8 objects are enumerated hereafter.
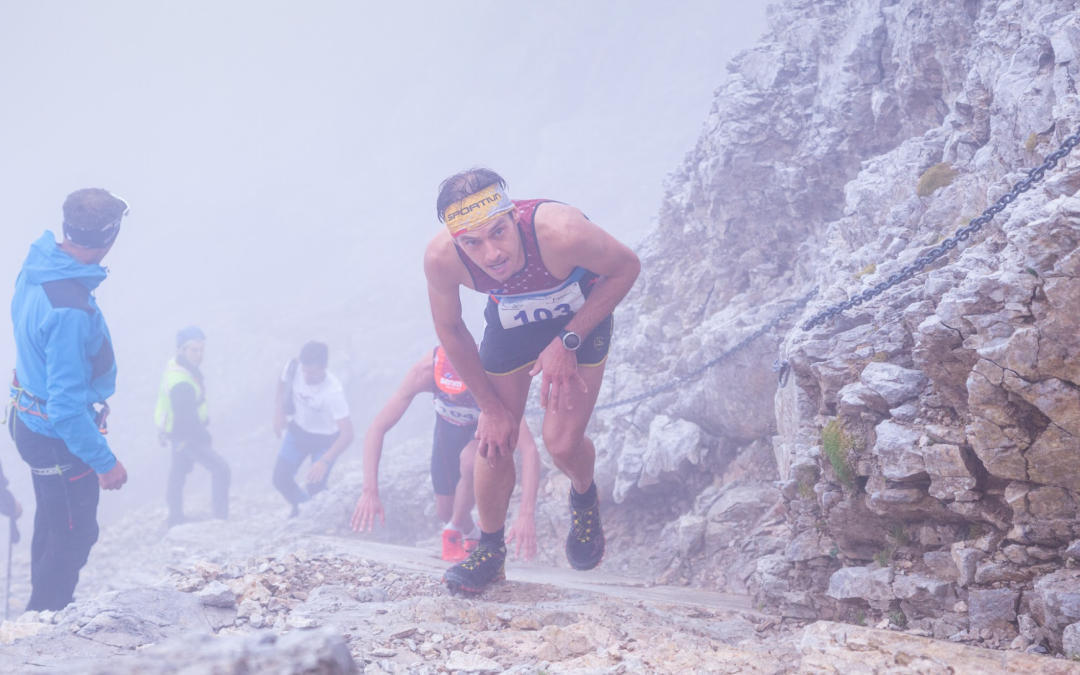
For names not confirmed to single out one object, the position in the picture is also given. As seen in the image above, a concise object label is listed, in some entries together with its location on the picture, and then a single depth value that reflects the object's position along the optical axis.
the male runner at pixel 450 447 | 6.92
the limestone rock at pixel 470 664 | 3.10
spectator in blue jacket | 5.42
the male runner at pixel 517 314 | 4.25
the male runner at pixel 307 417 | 12.16
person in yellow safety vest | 12.95
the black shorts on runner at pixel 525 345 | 4.72
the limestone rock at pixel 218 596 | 4.22
